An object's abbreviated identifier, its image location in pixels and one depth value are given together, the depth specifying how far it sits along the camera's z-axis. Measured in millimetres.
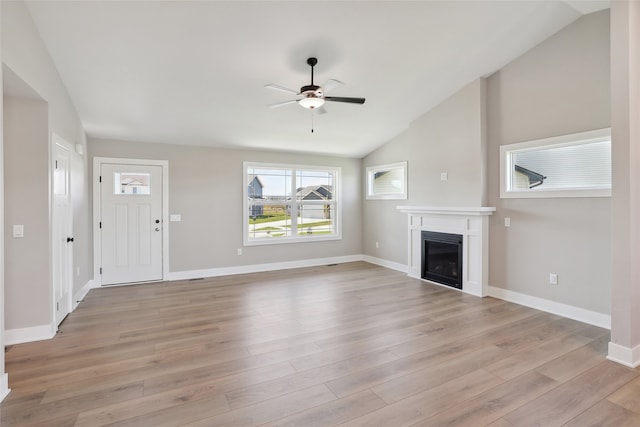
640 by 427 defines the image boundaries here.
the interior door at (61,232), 3357
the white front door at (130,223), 5117
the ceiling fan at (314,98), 3124
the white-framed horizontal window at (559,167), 3432
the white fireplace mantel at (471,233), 4488
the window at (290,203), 6277
